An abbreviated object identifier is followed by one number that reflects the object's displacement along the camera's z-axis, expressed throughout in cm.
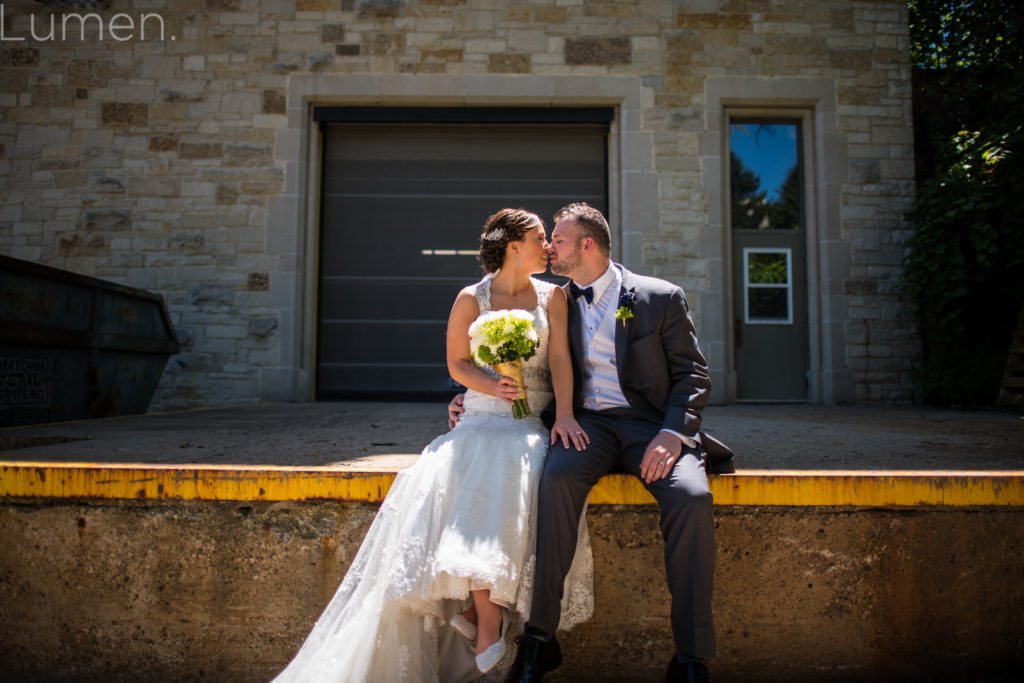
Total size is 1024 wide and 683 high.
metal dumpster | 493
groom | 228
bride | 228
